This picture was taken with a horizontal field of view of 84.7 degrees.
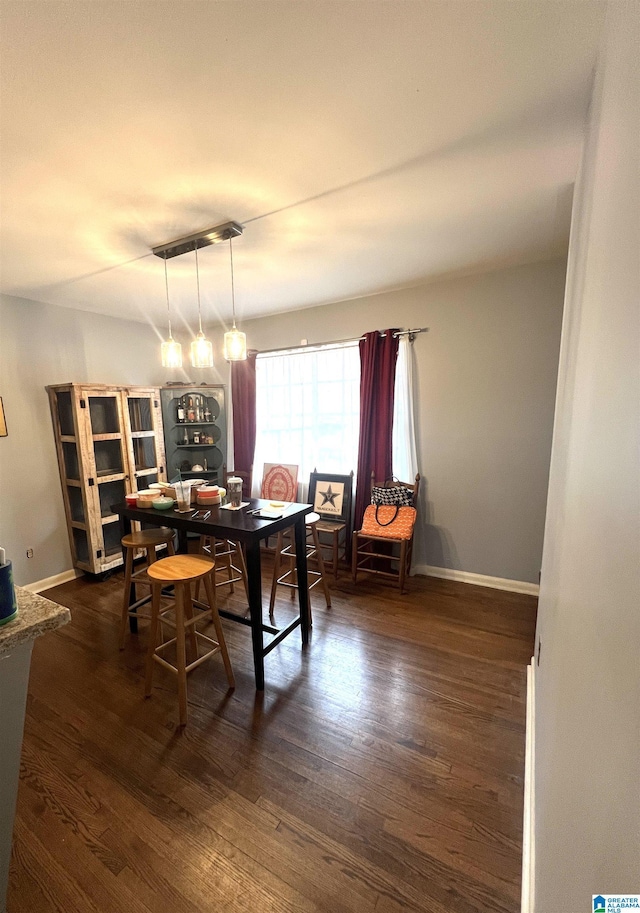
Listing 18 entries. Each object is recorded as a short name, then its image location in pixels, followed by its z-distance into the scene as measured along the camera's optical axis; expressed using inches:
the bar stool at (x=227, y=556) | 114.3
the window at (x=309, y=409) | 136.9
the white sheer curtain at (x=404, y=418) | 123.0
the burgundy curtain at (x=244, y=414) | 155.0
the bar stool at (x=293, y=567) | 102.1
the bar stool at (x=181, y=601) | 69.2
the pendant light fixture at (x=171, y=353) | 86.9
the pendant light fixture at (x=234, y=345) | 82.2
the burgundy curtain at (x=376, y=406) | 123.2
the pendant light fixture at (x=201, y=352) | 83.9
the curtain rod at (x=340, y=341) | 119.6
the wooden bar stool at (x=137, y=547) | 90.7
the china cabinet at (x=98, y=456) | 121.8
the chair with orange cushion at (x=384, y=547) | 114.7
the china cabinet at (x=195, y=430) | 151.3
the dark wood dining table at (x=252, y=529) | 74.0
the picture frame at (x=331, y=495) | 133.4
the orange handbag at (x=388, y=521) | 116.3
